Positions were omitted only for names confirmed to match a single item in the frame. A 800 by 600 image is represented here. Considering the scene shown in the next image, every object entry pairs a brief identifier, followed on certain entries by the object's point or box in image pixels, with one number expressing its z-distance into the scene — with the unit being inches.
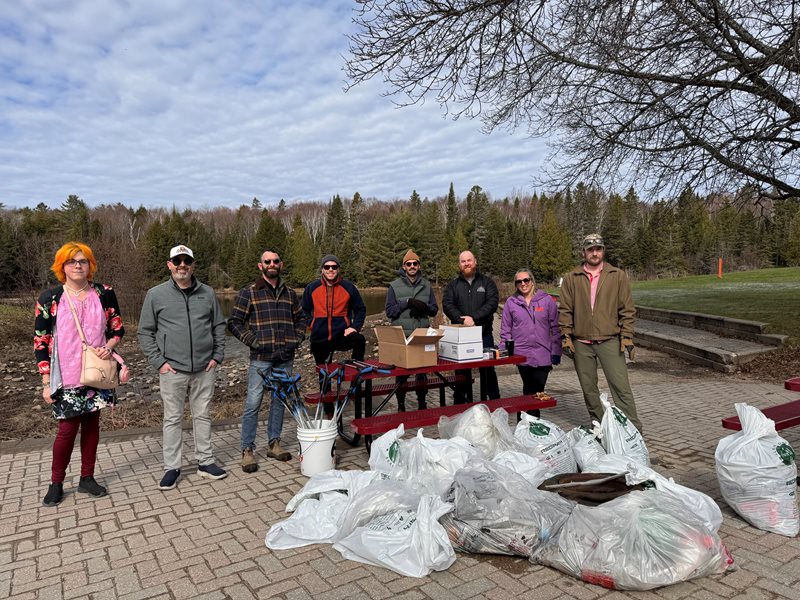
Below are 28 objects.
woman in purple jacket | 227.8
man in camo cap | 208.4
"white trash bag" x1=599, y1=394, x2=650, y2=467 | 169.0
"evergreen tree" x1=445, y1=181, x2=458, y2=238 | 3148.9
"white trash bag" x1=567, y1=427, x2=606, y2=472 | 166.7
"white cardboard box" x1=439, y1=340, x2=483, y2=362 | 215.0
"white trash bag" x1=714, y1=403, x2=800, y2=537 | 136.1
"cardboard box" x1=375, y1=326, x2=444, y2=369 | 201.8
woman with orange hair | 161.6
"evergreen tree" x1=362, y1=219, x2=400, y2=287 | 2497.5
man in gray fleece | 177.2
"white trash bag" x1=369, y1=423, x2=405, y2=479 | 155.8
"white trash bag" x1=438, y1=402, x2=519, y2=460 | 172.2
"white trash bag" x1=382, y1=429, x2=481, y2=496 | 147.2
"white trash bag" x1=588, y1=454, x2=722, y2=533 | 130.7
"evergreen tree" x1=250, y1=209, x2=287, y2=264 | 2689.5
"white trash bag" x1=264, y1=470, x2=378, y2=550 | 136.9
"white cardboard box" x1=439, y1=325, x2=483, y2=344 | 213.8
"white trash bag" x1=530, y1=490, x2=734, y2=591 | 111.4
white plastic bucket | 180.2
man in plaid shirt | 195.2
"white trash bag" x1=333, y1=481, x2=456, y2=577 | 121.3
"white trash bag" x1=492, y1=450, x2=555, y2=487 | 154.2
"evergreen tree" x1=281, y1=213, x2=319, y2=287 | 2743.6
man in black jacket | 247.6
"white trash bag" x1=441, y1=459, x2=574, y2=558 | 126.0
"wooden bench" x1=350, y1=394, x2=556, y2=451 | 184.4
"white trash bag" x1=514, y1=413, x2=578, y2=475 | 165.0
